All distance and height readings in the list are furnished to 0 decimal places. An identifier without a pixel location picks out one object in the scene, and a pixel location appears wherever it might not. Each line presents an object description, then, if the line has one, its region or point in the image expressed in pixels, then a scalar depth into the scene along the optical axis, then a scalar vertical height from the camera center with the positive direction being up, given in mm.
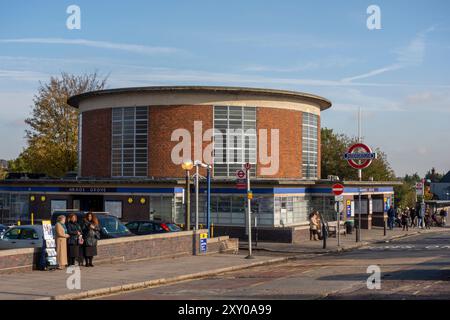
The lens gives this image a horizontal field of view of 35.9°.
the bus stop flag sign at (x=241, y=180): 34156 +519
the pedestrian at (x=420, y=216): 55281 -2011
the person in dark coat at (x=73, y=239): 22680 -1596
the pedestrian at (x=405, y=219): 51469 -2146
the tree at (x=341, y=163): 73625 +2956
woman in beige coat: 22109 -1664
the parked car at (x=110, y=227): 27797 -1505
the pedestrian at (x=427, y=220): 56425 -2393
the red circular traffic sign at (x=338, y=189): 36188 +81
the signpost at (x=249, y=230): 28912 -1679
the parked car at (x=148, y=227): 31156 -1662
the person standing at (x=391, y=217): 51438 -1966
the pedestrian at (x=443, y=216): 59281 -2155
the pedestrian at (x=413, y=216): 56719 -2104
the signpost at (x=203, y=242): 30072 -2265
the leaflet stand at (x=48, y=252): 21797 -1961
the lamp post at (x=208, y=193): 30359 -135
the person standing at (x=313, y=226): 39562 -2028
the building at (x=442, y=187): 133125 +741
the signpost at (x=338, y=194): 35906 -181
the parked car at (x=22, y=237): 25188 -1735
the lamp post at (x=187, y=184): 30203 +251
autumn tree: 66125 +5454
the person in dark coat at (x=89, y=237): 23125 -1592
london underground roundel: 40156 +2012
